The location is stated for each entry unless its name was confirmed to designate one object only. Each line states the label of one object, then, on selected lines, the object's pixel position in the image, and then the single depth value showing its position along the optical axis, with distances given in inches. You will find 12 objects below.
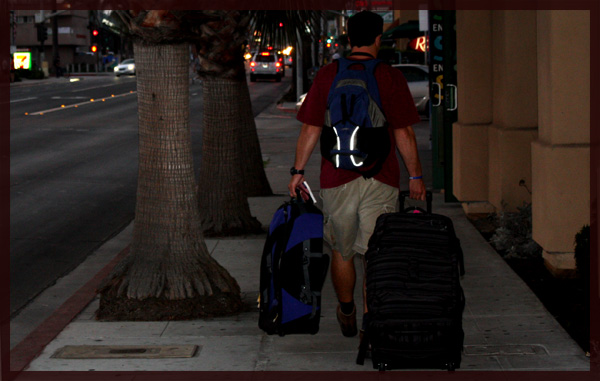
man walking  233.8
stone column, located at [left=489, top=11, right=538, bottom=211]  387.9
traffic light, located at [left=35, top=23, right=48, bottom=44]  3169.3
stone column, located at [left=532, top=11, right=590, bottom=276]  293.9
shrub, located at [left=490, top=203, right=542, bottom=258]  351.9
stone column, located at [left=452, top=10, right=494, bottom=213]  438.6
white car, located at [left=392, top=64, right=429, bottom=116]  1120.3
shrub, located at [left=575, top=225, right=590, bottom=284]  252.7
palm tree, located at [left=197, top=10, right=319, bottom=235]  412.5
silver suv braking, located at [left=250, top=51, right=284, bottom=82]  2485.2
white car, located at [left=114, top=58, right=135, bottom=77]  2994.6
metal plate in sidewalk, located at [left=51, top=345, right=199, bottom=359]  237.9
